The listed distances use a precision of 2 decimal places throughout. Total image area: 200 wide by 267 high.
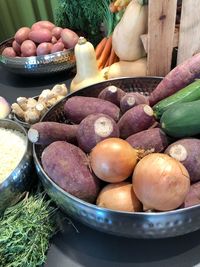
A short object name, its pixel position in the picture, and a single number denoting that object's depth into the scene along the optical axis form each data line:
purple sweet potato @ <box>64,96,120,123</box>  0.57
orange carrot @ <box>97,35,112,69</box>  0.93
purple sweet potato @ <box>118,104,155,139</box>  0.52
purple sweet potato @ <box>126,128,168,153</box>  0.49
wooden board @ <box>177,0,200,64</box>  0.66
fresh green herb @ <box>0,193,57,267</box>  0.44
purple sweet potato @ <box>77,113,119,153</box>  0.48
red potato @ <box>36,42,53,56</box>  0.94
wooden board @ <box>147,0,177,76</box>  0.67
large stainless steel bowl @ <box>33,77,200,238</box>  0.39
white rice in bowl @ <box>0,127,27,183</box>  0.56
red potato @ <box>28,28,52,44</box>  0.98
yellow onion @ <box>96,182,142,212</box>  0.42
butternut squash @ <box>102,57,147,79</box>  0.80
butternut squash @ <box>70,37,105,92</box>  0.79
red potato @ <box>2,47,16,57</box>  0.99
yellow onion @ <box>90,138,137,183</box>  0.42
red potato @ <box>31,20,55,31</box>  1.01
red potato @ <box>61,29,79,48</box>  0.97
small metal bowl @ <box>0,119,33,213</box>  0.50
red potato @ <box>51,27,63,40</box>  1.01
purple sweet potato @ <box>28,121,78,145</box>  0.51
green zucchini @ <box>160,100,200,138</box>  0.47
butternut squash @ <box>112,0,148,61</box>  0.73
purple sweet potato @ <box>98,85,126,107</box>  0.60
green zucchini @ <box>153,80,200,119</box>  0.53
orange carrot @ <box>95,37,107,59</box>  0.96
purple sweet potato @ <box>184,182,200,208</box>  0.42
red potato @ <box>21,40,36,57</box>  0.95
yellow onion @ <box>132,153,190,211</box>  0.39
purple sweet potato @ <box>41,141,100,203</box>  0.44
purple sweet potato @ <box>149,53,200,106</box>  0.60
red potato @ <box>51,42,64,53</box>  0.95
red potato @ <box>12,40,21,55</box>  1.01
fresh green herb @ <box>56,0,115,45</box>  0.99
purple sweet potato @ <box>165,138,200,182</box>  0.44
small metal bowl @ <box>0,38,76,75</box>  0.93
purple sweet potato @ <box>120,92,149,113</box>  0.56
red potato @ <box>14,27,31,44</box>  0.99
